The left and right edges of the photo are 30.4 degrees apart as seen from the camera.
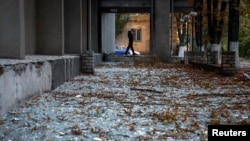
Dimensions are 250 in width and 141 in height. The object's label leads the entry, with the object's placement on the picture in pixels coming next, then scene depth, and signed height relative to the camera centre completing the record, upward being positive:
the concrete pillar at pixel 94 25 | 30.91 +1.22
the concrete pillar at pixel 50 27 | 15.02 +0.53
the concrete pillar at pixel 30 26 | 13.98 +0.55
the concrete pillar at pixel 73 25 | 19.50 +0.76
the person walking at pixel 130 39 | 35.01 +0.24
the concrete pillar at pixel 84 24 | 23.22 +0.95
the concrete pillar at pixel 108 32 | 34.62 +0.82
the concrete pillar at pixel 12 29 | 9.89 +0.31
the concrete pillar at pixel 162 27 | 30.44 +1.03
